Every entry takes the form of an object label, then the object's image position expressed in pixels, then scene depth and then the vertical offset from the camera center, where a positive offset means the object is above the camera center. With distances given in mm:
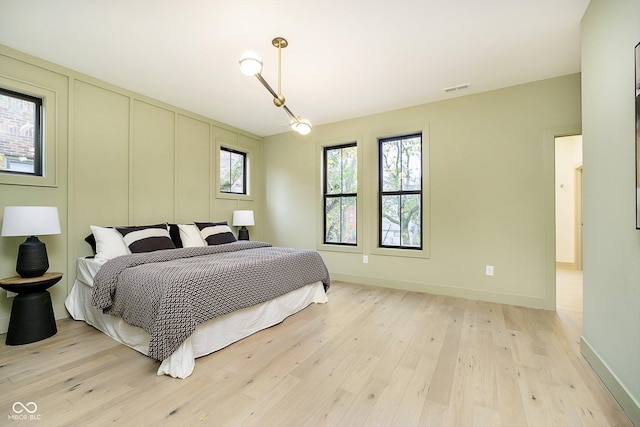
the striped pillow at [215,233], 3742 -273
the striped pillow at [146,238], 2932 -273
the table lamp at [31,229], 2230 -128
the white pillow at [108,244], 2745 -308
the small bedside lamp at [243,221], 4613 -130
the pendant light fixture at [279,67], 1888 +1013
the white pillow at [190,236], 3508 -295
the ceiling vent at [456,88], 3242 +1497
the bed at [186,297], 1849 -674
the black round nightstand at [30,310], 2260 -814
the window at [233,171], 4719 +749
